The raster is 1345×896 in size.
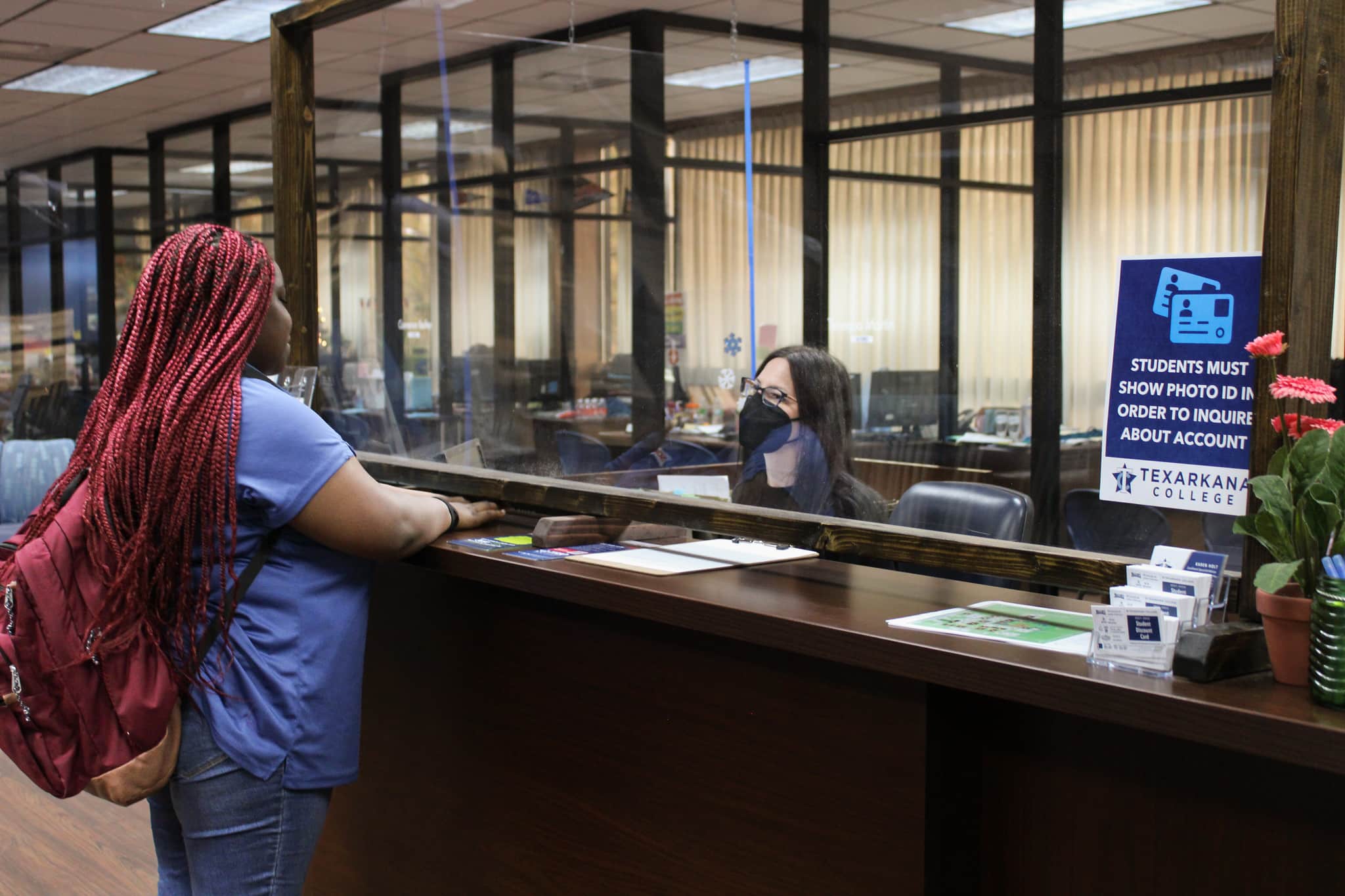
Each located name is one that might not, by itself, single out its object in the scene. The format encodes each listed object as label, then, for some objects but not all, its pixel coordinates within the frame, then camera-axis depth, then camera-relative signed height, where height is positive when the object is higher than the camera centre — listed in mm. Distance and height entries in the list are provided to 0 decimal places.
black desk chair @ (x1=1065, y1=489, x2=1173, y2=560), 1653 -248
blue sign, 1498 -50
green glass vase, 1208 -292
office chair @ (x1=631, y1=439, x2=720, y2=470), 3649 -352
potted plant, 1289 -184
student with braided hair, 1708 -264
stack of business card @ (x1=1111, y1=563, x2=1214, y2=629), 1375 -274
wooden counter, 1355 -545
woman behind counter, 2244 -177
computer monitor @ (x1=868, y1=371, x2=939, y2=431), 3301 -157
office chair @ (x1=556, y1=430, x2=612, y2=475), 3141 -296
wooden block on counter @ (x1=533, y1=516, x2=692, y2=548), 2240 -336
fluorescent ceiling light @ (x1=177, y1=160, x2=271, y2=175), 9781 +1405
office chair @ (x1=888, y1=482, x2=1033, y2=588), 2191 -303
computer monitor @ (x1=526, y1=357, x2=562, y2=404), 5238 -152
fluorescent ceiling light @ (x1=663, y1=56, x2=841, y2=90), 3039 +818
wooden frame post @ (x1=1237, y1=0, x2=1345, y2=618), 1414 +171
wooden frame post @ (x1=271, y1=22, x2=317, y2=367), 3119 +426
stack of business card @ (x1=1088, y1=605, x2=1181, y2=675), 1330 -313
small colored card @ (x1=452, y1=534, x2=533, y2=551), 2189 -347
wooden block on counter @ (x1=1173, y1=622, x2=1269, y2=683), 1301 -320
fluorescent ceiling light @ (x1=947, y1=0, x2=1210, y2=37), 2752 +836
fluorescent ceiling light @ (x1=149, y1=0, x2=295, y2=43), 6320 +1700
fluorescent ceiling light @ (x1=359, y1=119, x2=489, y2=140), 5641 +1011
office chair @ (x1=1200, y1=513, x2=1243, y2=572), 1604 -271
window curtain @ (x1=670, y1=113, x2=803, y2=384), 3010 +325
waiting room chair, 5922 -592
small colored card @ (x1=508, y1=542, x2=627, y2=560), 2090 -348
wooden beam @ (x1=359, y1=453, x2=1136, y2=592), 1626 -284
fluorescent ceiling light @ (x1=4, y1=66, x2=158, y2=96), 7695 +1666
